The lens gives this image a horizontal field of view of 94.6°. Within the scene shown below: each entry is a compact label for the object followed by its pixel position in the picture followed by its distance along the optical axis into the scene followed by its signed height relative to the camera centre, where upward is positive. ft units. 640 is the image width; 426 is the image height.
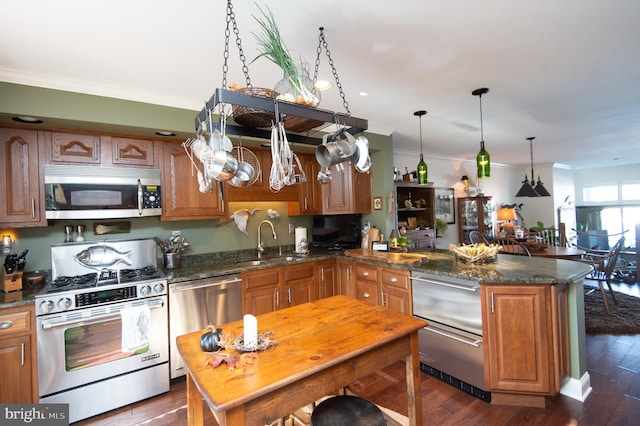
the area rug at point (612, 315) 11.09 -4.59
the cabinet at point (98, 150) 7.93 +2.10
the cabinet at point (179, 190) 9.35 +0.99
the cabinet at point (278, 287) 9.60 -2.43
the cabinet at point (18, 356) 6.36 -2.84
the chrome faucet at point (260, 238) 11.79 -0.83
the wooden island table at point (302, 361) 3.29 -1.86
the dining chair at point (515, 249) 13.23 -1.87
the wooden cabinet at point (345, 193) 12.17 +0.94
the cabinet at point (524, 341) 6.61 -3.03
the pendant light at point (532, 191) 16.89 +0.99
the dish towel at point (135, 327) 7.36 -2.65
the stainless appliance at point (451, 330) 7.16 -3.07
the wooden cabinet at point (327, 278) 11.26 -2.44
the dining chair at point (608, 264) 13.16 -2.68
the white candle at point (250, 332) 4.15 -1.62
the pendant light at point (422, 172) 11.66 +1.58
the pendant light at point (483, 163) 9.53 +1.54
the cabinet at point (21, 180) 7.30 +1.19
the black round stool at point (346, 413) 4.02 -2.80
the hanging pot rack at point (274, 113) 3.92 +1.58
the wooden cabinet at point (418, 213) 16.16 -0.06
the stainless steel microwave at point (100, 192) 7.79 +0.89
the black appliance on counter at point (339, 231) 13.04 -0.70
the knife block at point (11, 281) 7.16 -1.33
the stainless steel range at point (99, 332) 6.80 -2.66
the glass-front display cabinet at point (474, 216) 19.89 -0.39
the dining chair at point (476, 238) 18.34 -1.77
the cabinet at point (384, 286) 8.84 -2.37
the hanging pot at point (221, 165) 4.07 +0.75
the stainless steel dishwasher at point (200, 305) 8.25 -2.50
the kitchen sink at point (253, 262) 10.23 -1.58
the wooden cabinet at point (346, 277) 10.91 -2.36
